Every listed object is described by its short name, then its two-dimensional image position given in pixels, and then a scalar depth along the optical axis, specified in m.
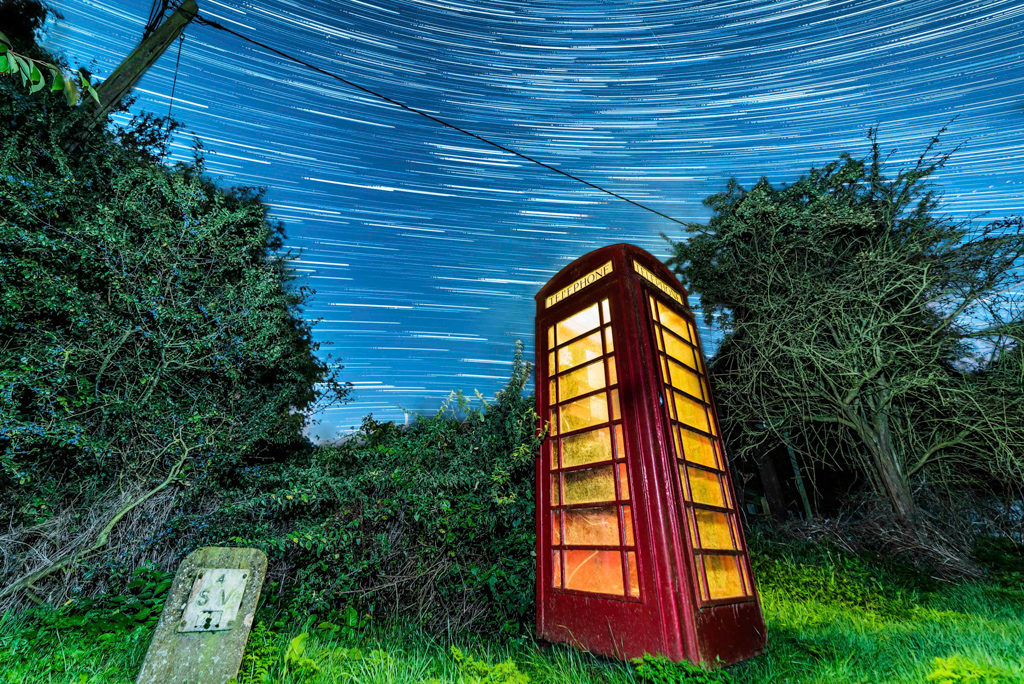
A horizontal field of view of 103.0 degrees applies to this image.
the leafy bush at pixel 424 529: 4.66
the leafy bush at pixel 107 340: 4.86
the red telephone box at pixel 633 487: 3.59
